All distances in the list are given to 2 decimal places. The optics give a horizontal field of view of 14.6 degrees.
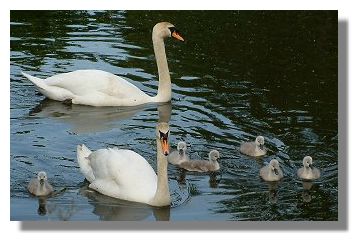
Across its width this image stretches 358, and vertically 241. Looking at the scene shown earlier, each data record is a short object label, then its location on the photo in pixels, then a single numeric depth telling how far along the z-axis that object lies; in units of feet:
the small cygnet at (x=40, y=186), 43.88
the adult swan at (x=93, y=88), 53.62
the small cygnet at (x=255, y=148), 47.91
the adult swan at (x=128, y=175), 43.75
